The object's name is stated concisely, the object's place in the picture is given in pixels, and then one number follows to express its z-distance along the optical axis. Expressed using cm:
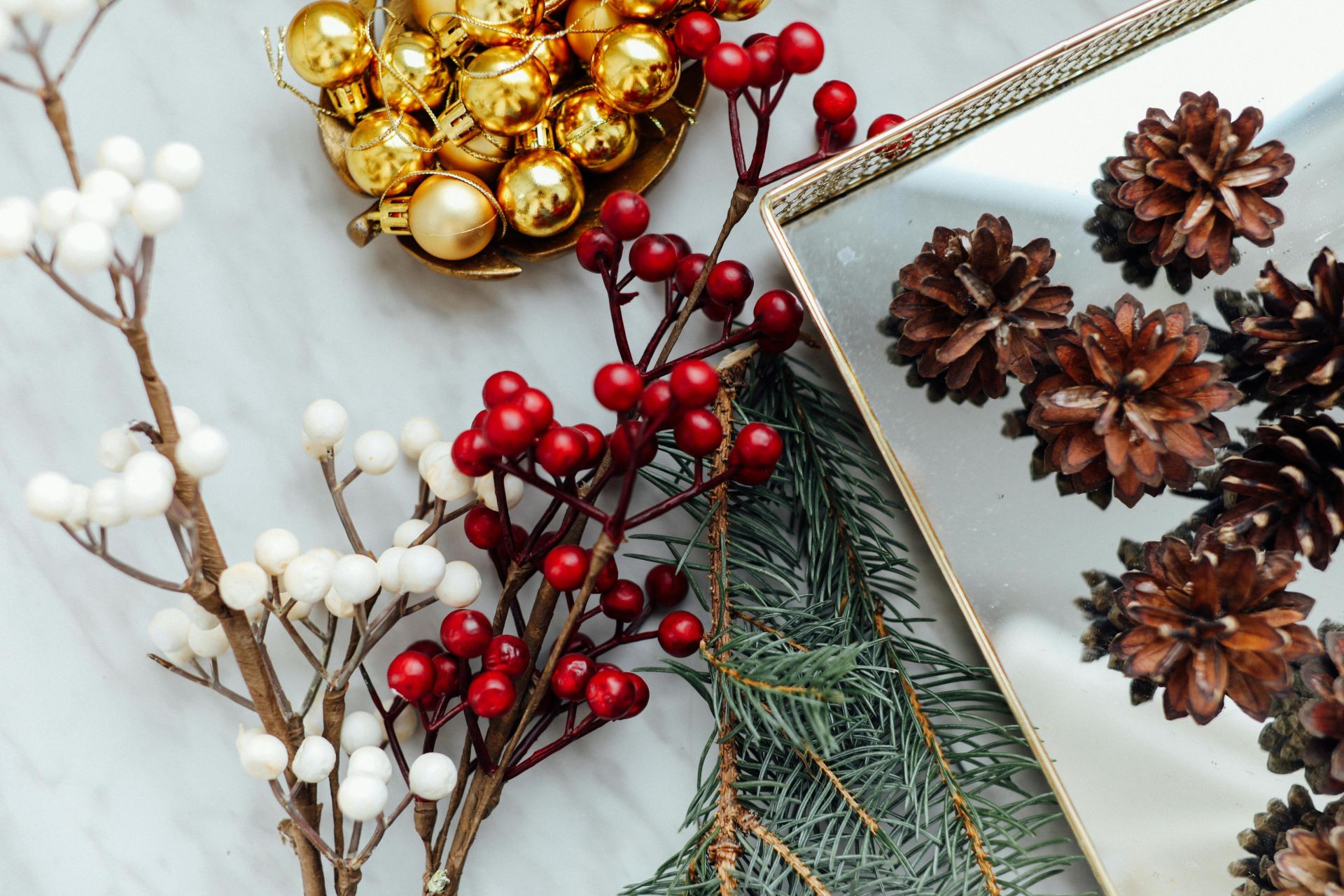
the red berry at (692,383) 44
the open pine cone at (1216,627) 49
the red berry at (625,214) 52
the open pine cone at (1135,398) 50
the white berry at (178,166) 41
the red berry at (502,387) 52
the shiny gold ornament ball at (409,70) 58
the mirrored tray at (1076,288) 54
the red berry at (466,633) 54
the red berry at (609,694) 51
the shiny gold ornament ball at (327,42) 56
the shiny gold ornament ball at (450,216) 56
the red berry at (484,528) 57
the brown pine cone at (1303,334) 50
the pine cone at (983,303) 52
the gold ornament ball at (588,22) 58
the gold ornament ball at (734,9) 57
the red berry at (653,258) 55
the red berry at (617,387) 47
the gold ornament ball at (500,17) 56
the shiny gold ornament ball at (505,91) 56
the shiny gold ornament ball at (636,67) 55
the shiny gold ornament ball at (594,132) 58
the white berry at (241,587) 49
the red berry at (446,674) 56
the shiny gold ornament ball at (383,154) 57
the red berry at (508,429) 47
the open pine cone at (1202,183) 52
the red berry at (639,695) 53
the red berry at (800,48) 51
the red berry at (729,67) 51
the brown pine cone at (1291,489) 49
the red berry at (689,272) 58
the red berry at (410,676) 53
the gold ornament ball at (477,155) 60
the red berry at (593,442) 52
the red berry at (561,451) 48
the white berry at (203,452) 43
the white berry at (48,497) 41
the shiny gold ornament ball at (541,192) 57
